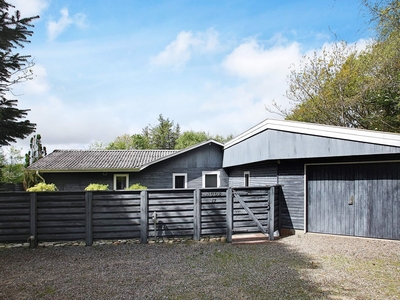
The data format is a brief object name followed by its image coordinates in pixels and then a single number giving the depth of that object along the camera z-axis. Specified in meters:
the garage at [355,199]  7.27
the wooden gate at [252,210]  7.35
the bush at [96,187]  9.86
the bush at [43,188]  8.34
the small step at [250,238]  7.29
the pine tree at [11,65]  7.23
